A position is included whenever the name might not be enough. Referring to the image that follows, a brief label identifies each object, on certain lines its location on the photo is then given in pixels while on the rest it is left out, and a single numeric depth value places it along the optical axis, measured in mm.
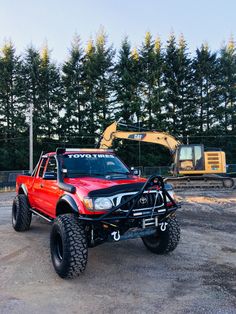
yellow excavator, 18750
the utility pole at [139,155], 33969
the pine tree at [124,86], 35250
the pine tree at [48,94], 34156
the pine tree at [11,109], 31125
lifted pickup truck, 4543
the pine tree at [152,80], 35750
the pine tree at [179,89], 37406
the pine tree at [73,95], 35031
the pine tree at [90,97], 35281
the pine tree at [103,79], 35500
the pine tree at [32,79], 34688
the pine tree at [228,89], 38281
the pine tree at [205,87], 38062
